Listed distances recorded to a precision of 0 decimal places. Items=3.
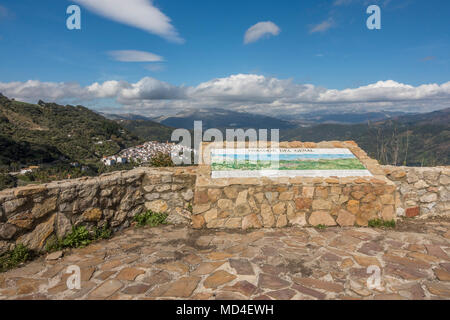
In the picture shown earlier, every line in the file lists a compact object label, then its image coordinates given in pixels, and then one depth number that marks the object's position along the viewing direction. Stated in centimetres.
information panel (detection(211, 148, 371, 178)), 507
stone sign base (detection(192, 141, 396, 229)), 475
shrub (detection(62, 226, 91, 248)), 395
